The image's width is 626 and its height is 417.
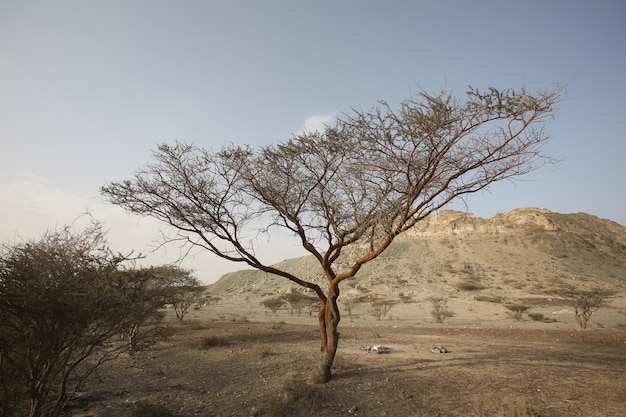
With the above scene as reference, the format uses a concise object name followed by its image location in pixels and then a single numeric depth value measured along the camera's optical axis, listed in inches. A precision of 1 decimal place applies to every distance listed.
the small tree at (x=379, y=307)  1194.0
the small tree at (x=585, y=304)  757.3
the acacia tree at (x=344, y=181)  284.8
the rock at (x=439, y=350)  451.9
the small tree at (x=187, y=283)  824.2
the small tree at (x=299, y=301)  1342.3
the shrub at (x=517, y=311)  945.2
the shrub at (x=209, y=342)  524.1
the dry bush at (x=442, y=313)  1007.0
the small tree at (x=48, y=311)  176.2
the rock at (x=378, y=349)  451.2
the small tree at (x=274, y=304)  1352.1
